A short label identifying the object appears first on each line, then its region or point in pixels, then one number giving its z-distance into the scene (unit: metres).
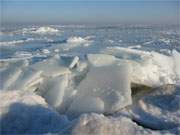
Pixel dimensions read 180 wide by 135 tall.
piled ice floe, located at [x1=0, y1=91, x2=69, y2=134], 1.35
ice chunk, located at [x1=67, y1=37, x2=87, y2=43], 7.03
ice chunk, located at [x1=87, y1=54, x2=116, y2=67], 2.11
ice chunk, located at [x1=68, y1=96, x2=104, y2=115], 1.73
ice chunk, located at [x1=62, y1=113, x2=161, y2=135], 1.07
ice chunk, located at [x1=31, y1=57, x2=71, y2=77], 2.01
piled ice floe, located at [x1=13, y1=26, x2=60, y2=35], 11.80
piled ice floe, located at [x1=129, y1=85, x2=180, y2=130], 1.55
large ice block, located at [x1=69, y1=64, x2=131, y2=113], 1.75
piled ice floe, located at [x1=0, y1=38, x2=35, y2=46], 6.53
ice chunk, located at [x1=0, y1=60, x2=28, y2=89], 1.94
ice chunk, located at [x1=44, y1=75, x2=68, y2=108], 1.85
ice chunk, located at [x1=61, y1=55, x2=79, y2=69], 2.13
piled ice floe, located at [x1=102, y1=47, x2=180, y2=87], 2.03
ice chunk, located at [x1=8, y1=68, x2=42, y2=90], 1.92
